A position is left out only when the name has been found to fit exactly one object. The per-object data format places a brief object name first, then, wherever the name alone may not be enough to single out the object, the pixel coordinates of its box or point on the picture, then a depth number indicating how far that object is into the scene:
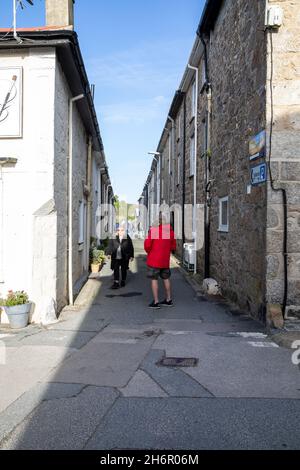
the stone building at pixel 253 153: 5.88
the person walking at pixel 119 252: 10.62
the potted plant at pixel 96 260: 13.62
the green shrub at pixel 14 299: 6.63
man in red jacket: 7.95
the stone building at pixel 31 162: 6.94
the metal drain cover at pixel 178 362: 4.48
